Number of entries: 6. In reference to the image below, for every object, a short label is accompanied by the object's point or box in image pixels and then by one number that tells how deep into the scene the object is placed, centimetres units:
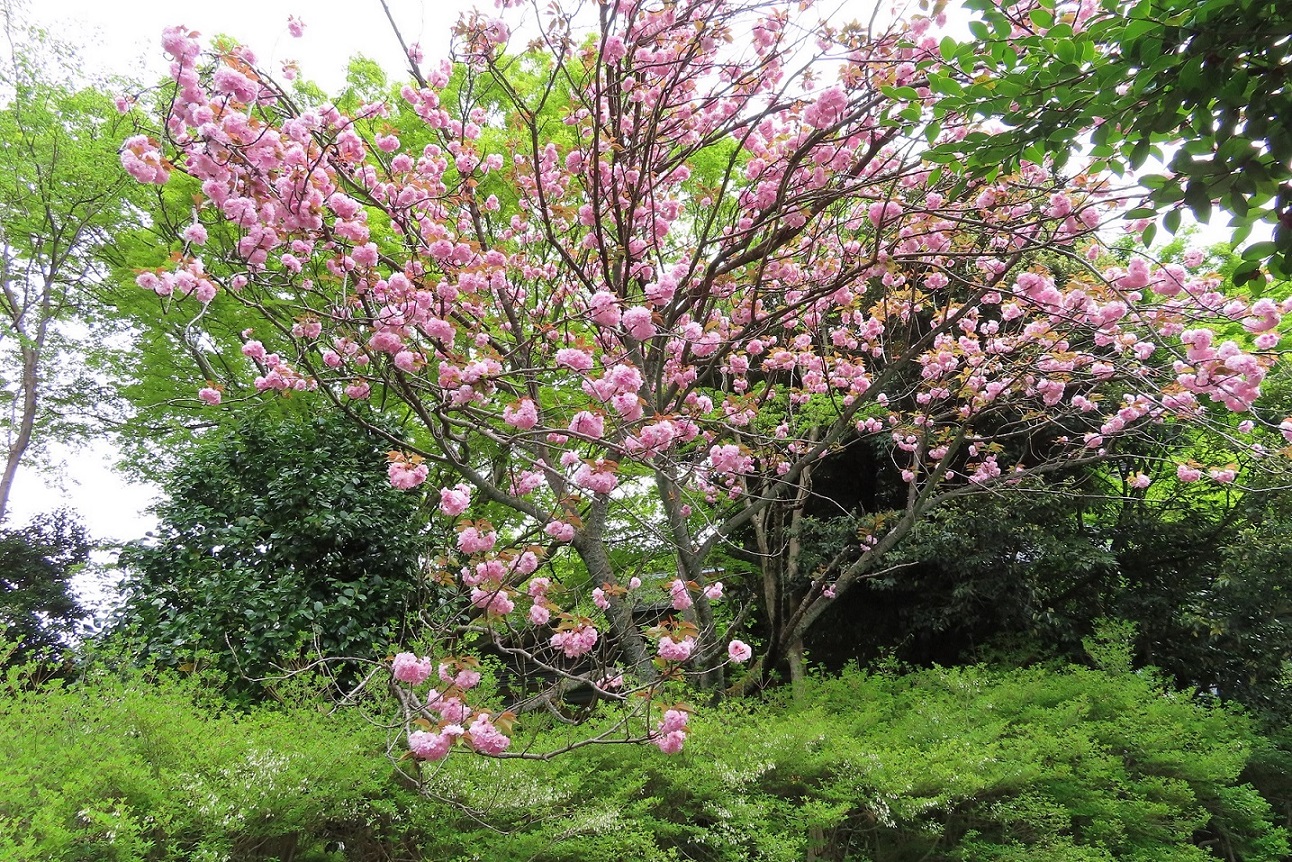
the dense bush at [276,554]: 436
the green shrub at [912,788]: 315
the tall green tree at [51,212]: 864
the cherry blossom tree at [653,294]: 293
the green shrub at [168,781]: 226
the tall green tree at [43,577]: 916
